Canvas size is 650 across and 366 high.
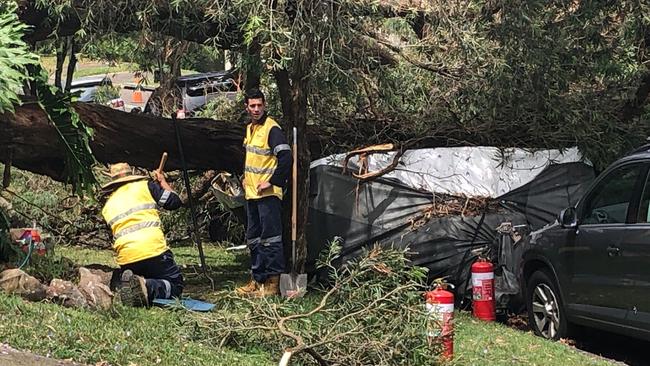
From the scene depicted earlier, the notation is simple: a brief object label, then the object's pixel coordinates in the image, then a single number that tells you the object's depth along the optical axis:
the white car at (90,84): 13.99
